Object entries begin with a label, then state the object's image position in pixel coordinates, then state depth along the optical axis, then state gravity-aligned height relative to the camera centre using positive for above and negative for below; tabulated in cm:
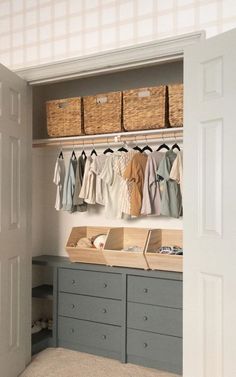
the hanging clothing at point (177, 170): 312 +12
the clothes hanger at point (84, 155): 367 +28
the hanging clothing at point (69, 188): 358 -3
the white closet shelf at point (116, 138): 324 +42
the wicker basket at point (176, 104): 309 +64
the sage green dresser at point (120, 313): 303 -106
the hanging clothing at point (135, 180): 328 +4
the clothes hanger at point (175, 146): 335 +33
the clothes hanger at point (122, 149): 359 +33
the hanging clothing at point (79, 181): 358 +3
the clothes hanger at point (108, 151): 368 +32
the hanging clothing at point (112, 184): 345 +0
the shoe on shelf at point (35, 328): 368 -138
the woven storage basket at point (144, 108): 317 +64
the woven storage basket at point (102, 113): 337 +63
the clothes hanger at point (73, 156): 368 +27
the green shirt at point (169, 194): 317 -8
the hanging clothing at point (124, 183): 334 +1
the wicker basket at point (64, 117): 356 +63
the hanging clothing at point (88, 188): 351 -3
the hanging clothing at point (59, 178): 364 +6
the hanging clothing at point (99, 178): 350 +6
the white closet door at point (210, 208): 190 -12
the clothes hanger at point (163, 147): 346 +34
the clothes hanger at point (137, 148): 351 +33
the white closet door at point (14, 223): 258 -27
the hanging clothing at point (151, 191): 325 -5
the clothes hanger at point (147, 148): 350 +33
